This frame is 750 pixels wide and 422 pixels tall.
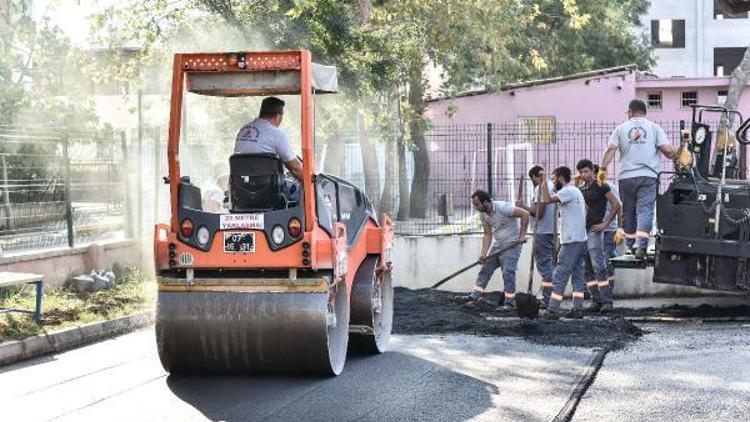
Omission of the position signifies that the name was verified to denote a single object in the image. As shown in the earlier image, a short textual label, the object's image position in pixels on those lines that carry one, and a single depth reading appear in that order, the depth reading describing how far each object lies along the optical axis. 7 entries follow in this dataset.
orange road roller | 8.36
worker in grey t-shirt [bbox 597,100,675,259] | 12.88
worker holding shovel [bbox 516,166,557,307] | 13.95
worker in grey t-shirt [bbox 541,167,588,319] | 13.20
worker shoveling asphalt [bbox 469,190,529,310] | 14.09
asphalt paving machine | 12.29
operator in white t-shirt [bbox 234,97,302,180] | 8.66
